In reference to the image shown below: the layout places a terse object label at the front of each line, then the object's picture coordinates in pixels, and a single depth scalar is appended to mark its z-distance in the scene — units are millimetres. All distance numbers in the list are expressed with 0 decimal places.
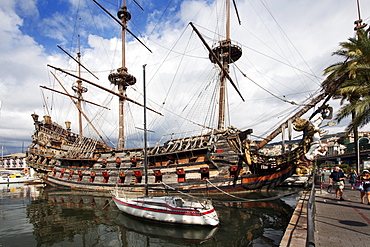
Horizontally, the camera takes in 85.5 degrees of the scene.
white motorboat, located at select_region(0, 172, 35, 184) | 40247
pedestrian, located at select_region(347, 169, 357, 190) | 16562
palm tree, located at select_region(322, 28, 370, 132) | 12453
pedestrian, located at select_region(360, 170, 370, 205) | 9386
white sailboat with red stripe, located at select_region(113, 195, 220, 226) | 10117
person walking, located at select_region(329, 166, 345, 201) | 10508
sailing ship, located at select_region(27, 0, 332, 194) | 16281
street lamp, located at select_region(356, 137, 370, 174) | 17875
